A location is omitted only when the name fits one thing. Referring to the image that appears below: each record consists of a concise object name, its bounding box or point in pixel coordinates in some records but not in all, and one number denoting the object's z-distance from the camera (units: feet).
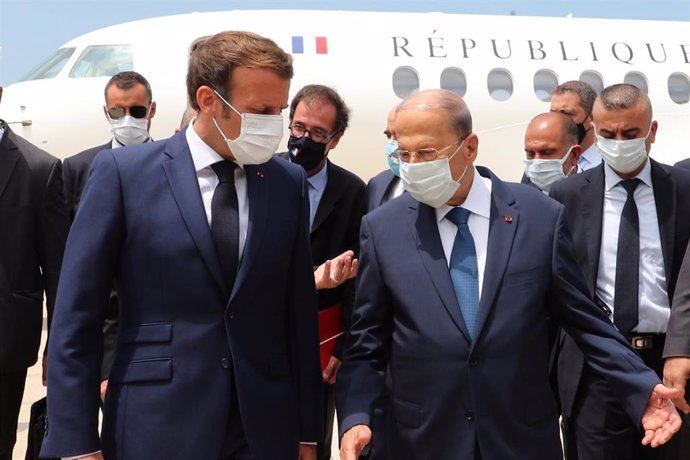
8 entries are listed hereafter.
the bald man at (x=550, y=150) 19.53
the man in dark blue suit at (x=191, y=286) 9.75
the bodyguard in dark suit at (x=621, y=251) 14.71
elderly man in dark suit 10.60
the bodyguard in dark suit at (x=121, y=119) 17.58
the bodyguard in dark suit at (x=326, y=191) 15.30
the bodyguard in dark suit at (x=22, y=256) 15.19
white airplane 45.01
